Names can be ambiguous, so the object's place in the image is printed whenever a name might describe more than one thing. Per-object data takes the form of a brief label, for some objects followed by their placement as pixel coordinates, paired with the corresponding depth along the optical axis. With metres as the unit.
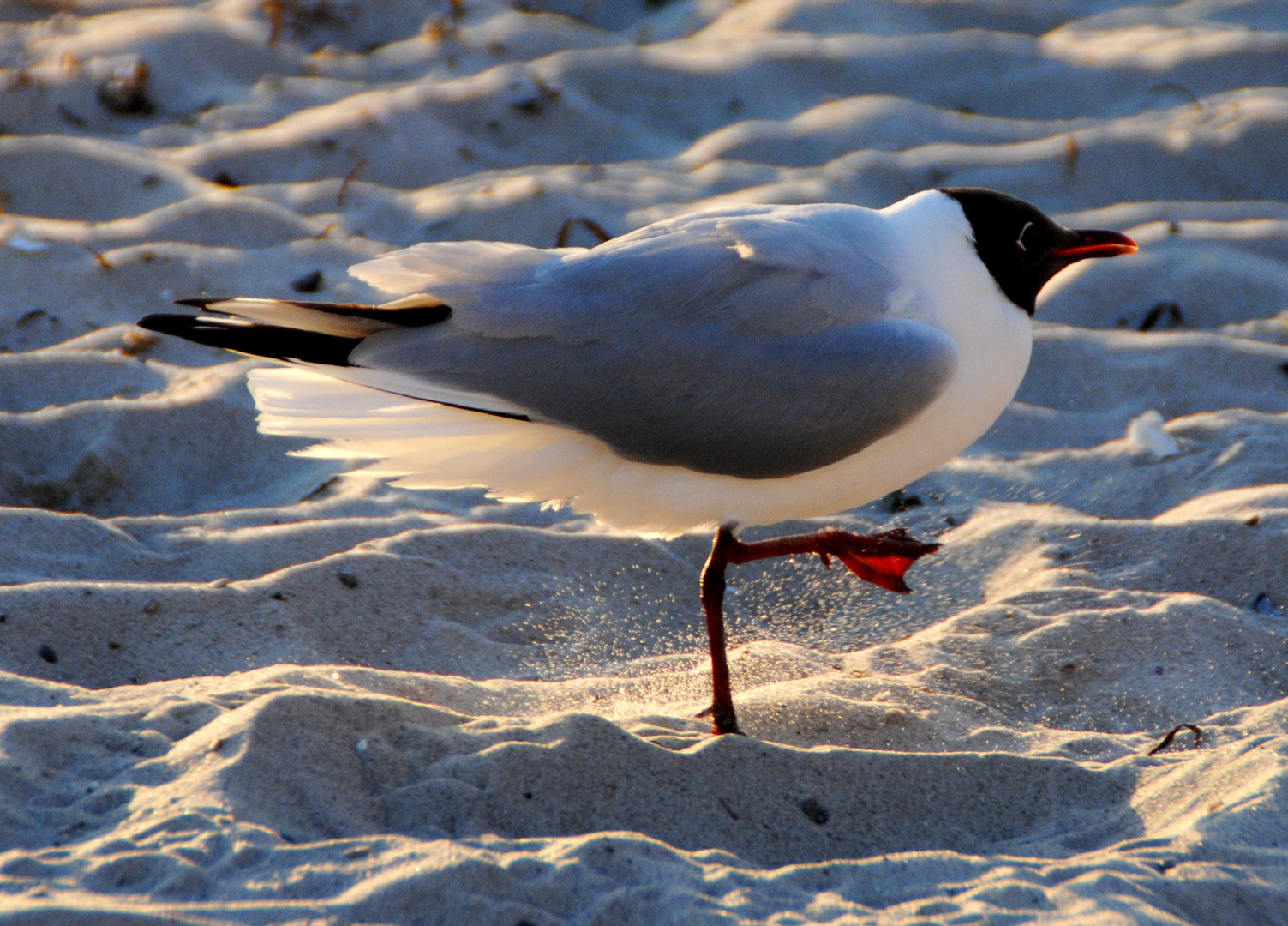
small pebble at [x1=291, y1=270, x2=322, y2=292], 10.31
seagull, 5.98
